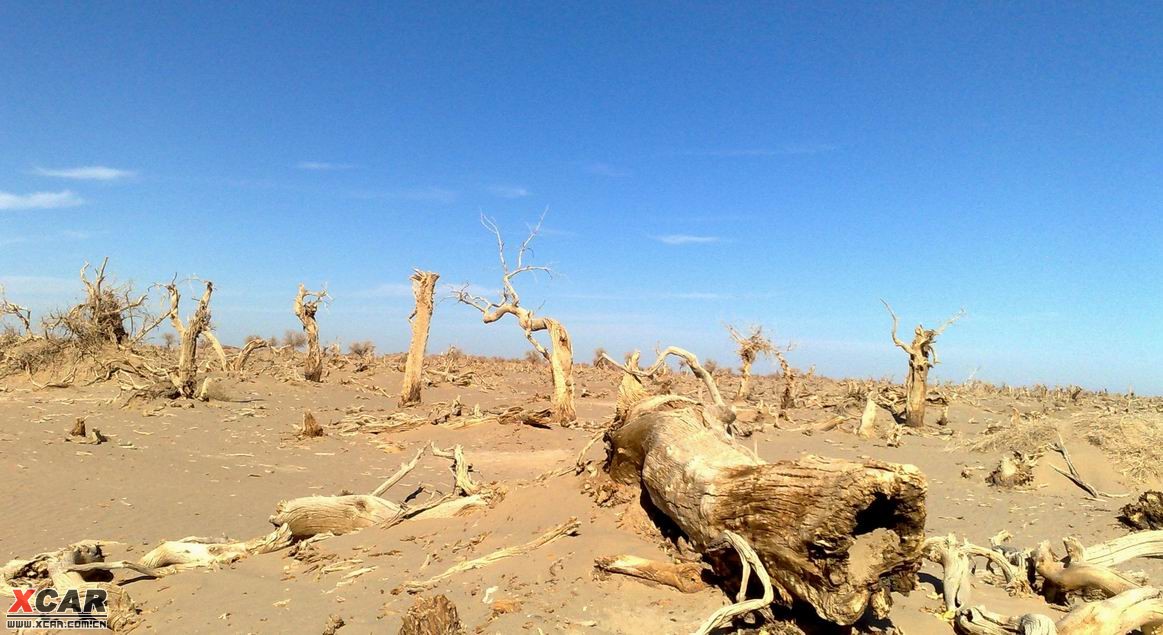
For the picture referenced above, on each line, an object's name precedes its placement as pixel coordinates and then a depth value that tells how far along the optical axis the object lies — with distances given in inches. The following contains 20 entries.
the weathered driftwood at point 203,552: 200.2
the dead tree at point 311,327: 827.4
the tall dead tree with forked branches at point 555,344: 574.2
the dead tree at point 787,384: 764.0
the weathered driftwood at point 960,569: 152.9
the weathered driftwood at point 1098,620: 130.1
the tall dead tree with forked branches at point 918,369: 587.8
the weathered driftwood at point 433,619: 127.4
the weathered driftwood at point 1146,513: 256.5
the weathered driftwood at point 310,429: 490.3
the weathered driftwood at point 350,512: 225.3
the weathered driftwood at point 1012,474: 369.4
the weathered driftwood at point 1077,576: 156.3
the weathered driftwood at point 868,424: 554.9
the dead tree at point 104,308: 725.9
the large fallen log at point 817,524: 117.8
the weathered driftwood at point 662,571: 144.3
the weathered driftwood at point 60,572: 175.3
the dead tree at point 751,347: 794.1
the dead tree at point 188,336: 596.7
